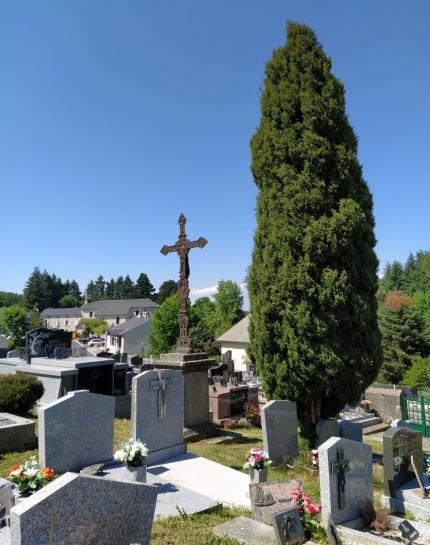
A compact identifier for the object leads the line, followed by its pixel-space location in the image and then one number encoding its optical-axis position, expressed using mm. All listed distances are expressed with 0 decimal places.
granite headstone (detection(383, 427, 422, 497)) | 6695
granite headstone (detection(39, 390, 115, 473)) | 6621
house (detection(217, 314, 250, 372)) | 37375
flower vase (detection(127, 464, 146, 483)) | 6230
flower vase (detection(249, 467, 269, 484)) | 6688
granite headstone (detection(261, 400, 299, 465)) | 8750
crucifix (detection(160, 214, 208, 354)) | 11348
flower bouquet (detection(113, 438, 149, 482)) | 6219
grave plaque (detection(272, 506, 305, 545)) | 4555
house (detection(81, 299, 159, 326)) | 86375
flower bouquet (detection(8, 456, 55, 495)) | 5020
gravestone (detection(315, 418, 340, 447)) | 9281
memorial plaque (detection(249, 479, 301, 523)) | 5332
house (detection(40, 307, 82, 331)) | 100438
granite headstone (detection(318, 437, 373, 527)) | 5496
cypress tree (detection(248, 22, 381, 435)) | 8992
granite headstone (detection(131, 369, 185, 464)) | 8172
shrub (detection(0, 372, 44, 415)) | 10758
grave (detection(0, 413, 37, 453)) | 8445
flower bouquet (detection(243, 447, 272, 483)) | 6664
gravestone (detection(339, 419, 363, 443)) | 9742
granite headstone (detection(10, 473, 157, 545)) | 3018
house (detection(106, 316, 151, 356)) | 57406
